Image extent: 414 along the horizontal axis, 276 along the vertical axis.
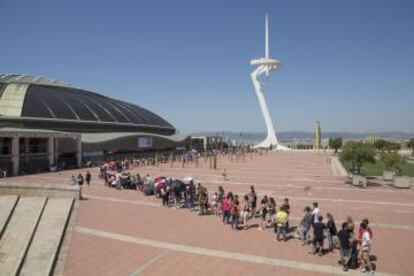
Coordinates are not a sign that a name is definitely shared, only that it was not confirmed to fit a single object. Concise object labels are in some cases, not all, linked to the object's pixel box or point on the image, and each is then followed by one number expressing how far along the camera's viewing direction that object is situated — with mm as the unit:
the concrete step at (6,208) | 14767
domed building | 37375
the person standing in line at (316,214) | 13216
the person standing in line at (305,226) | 13492
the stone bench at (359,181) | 27297
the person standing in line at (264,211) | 15737
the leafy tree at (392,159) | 30578
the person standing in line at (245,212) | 15531
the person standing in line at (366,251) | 10755
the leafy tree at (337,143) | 86875
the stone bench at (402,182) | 26747
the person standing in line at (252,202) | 17391
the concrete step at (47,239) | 11094
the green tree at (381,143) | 82412
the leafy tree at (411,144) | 93788
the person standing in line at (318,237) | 12219
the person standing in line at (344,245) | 11141
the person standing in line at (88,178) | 27578
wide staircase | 11227
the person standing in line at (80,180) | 25852
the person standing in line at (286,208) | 14242
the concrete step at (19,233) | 11255
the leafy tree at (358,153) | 30016
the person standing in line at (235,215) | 15125
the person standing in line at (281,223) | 13609
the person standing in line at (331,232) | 12516
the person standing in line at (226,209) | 15929
